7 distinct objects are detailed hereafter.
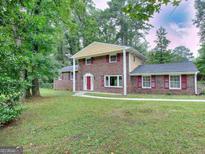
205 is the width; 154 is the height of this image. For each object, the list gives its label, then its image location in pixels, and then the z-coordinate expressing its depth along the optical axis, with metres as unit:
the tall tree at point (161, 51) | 25.91
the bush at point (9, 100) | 4.07
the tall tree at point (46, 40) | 10.07
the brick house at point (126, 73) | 13.92
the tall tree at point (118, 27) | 29.87
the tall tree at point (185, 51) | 44.62
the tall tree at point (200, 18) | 27.14
